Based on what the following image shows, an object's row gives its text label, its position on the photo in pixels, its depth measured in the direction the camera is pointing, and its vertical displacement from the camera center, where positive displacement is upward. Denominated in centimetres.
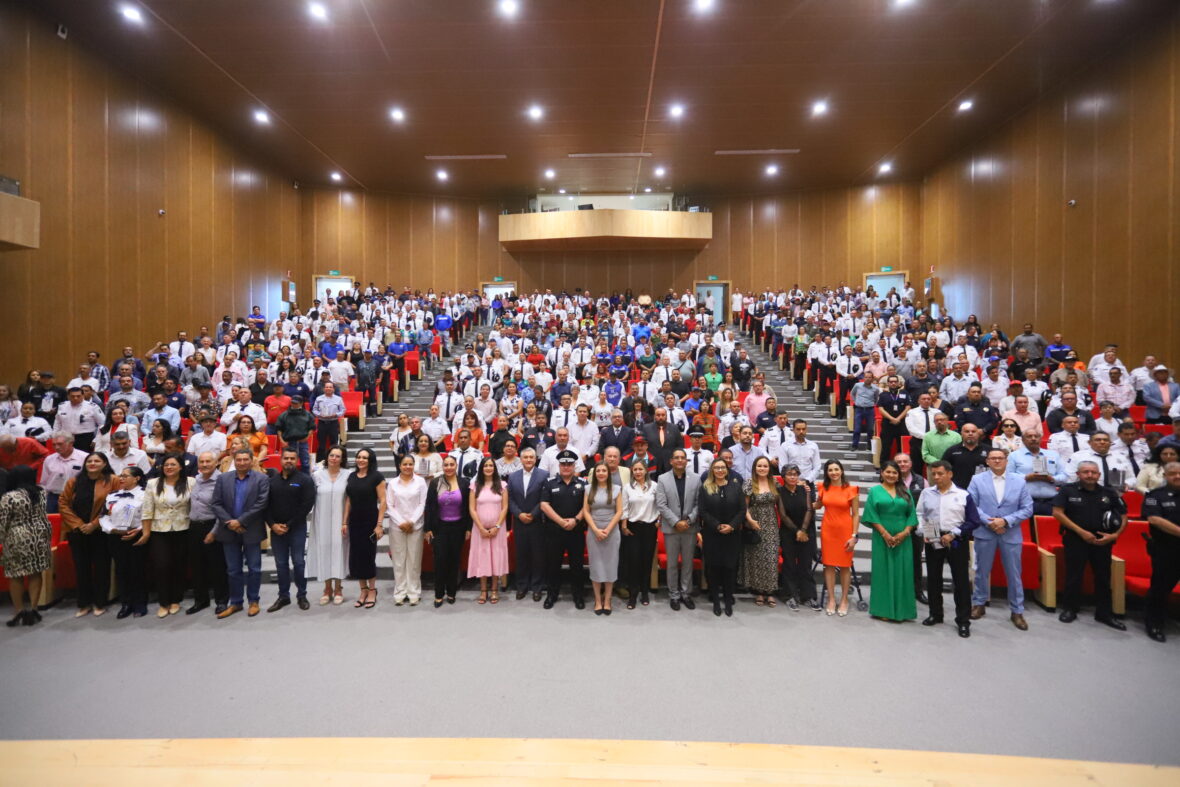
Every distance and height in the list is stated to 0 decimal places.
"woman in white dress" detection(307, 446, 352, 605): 554 -126
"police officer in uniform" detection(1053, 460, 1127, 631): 507 -116
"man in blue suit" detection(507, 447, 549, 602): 571 -119
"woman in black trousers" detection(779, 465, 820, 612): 548 -133
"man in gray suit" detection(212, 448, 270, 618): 527 -106
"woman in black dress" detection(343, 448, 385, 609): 545 -111
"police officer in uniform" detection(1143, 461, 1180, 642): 479 -125
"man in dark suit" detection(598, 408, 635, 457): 729 -51
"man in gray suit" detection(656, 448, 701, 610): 549 -115
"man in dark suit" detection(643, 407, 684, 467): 708 -51
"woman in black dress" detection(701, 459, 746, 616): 529 -117
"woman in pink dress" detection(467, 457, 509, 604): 557 -120
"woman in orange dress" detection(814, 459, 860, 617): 529 -116
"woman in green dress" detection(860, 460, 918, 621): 506 -128
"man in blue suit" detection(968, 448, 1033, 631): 509 -107
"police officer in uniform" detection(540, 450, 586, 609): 550 -118
